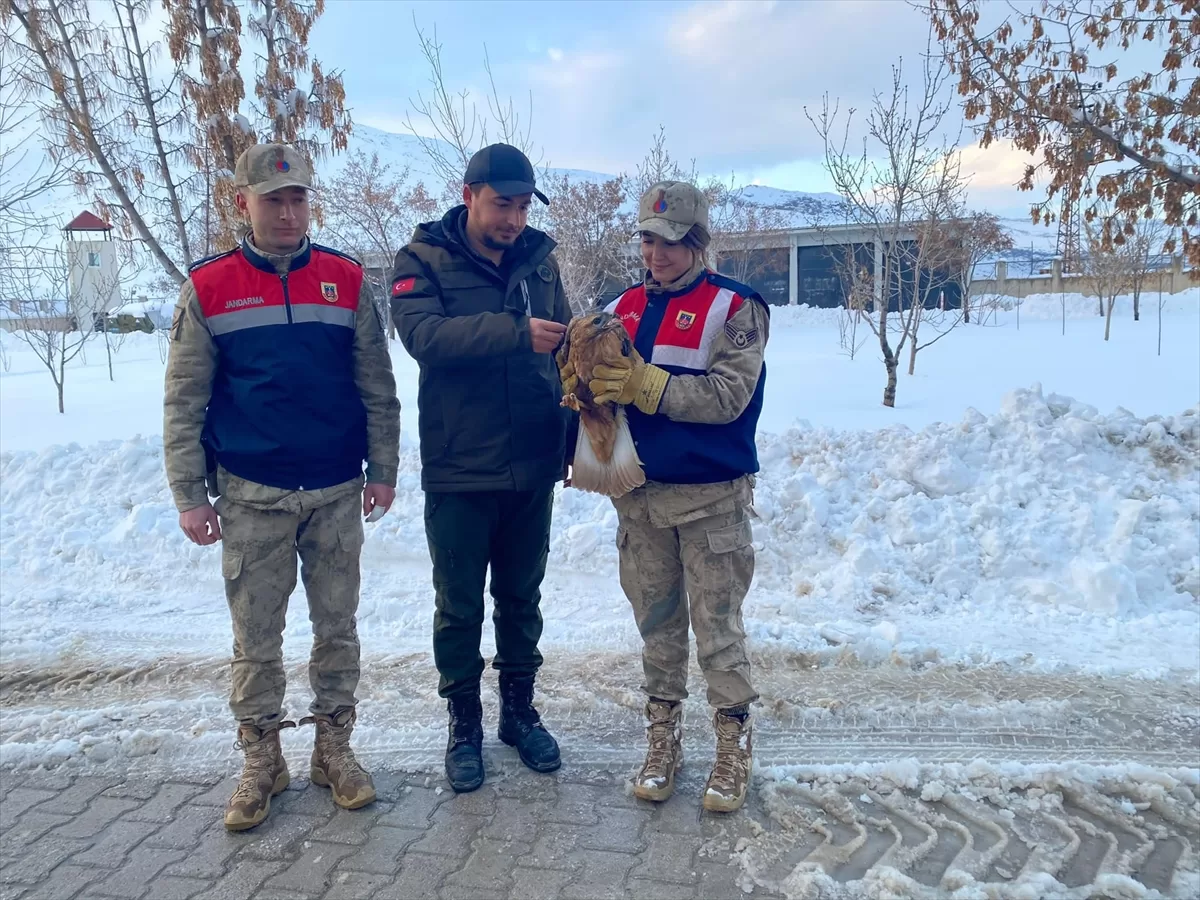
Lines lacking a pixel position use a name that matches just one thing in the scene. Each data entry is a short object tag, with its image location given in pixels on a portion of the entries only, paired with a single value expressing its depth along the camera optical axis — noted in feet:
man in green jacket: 10.11
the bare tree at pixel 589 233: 49.46
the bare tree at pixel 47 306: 40.16
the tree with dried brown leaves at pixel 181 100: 24.47
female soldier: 9.77
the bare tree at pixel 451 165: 34.57
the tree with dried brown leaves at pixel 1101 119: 21.54
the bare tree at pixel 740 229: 71.31
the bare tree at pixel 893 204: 33.32
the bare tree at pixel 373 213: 57.57
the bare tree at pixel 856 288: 41.16
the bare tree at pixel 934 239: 35.24
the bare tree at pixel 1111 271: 79.97
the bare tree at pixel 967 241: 44.09
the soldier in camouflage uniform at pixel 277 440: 9.87
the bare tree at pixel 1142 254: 71.95
